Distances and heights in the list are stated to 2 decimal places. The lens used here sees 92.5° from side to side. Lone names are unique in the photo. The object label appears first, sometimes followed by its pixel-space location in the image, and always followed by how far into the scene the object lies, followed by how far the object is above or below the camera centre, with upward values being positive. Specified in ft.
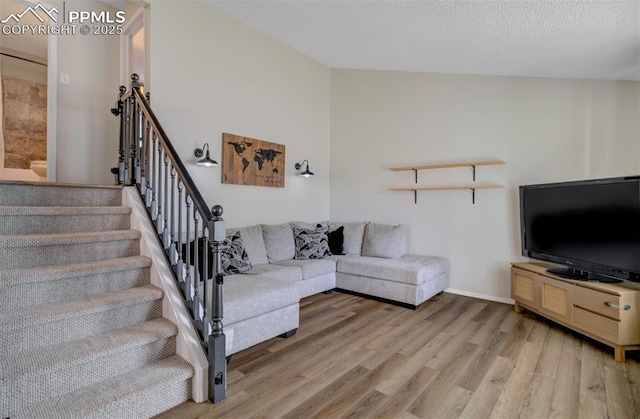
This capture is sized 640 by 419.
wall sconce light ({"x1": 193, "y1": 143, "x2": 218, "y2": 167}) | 10.51 +1.70
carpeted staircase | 4.78 -2.09
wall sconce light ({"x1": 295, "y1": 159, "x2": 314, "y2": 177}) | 15.07 +1.85
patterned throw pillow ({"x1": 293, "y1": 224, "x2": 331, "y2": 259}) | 13.56 -1.56
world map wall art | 12.34 +2.01
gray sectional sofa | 7.97 -2.23
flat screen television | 8.21 -0.48
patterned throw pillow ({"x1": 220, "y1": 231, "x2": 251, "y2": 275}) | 10.02 -1.67
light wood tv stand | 7.72 -2.68
